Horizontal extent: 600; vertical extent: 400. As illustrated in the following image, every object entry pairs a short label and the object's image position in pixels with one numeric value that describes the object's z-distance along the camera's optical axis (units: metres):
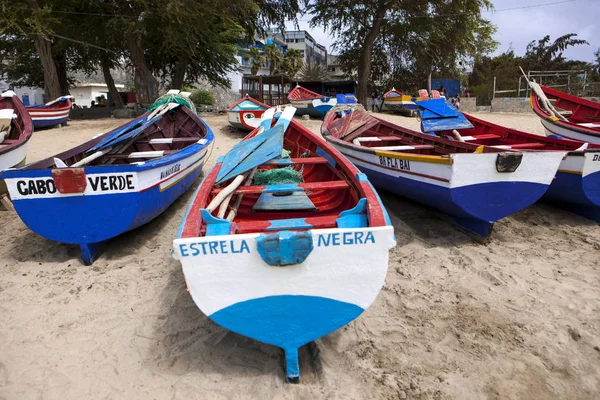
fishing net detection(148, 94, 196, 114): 7.52
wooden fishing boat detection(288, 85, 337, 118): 15.99
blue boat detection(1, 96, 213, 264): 3.67
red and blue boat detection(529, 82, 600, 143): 6.82
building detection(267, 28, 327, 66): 54.41
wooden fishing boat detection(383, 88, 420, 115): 19.84
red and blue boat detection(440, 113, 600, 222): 4.81
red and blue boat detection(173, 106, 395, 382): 2.12
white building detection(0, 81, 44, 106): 33.88
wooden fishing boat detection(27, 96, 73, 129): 12.96
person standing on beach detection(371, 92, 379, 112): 22.87
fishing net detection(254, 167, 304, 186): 3.98
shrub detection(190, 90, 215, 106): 28.23
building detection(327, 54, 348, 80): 29.05
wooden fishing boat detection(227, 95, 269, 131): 11.36
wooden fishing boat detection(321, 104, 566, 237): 4.09
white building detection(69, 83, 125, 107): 36.41
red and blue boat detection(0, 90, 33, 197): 5.30
